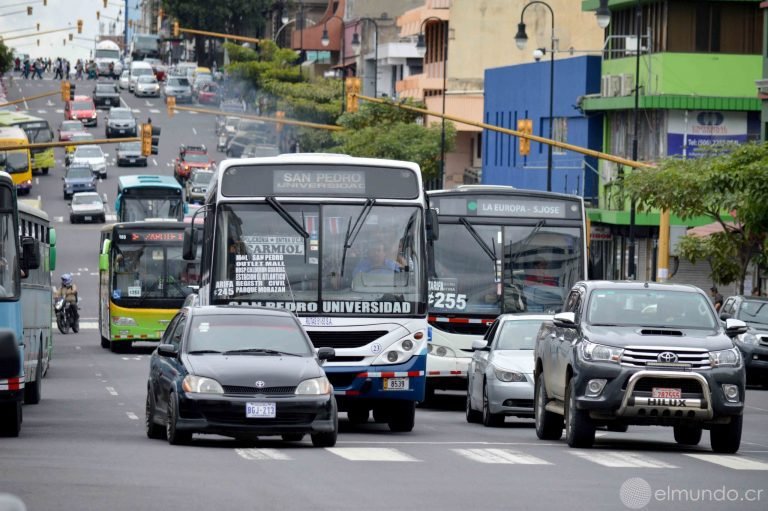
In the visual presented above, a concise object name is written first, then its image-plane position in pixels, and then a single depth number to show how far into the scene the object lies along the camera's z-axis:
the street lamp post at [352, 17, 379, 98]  95.38
